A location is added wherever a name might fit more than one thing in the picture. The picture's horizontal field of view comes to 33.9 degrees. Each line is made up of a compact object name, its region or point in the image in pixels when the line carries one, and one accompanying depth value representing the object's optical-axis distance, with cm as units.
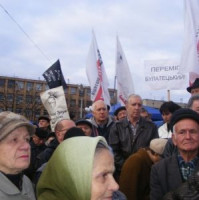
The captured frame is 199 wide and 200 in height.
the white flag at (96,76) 703
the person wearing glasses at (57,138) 391
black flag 650
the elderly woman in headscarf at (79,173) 143
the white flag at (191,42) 515
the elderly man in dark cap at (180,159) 263
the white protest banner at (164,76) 741
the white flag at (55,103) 566
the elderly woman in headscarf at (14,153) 209
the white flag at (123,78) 728
